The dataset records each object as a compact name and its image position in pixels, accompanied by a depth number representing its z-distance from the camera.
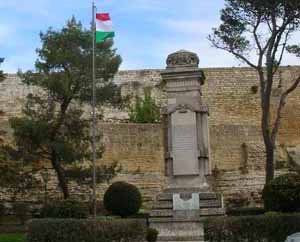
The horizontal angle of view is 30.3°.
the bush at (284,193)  15.73
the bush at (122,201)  19.30
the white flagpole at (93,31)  17.86
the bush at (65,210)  14.68
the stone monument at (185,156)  15.59
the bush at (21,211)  24.63
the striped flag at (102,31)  19.64
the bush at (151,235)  13.77
